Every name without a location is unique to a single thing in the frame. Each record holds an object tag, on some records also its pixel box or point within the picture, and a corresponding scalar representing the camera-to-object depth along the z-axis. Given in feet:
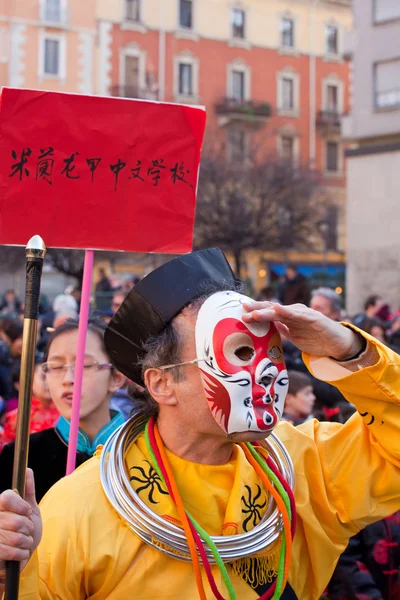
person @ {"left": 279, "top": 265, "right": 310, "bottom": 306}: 36.17
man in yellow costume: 6.83
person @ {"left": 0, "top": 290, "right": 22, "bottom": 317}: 46.73
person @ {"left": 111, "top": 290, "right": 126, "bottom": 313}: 28.69
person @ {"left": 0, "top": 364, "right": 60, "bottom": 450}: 13.61
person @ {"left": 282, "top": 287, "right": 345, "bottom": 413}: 17.52
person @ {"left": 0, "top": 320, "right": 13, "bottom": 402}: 20.17
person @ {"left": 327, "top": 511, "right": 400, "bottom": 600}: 10.04
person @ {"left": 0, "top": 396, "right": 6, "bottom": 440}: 18.43
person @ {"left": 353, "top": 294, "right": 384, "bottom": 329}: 33.15
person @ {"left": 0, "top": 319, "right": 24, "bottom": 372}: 20.89
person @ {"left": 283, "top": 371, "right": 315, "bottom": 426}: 15.24
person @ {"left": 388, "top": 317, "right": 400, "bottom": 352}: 24.76
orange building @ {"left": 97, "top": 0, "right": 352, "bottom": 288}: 111.75
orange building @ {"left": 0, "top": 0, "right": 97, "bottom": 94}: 106.01
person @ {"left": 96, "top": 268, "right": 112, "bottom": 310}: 43.73
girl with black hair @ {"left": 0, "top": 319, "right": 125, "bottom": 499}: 10.21
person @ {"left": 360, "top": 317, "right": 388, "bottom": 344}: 23.09
